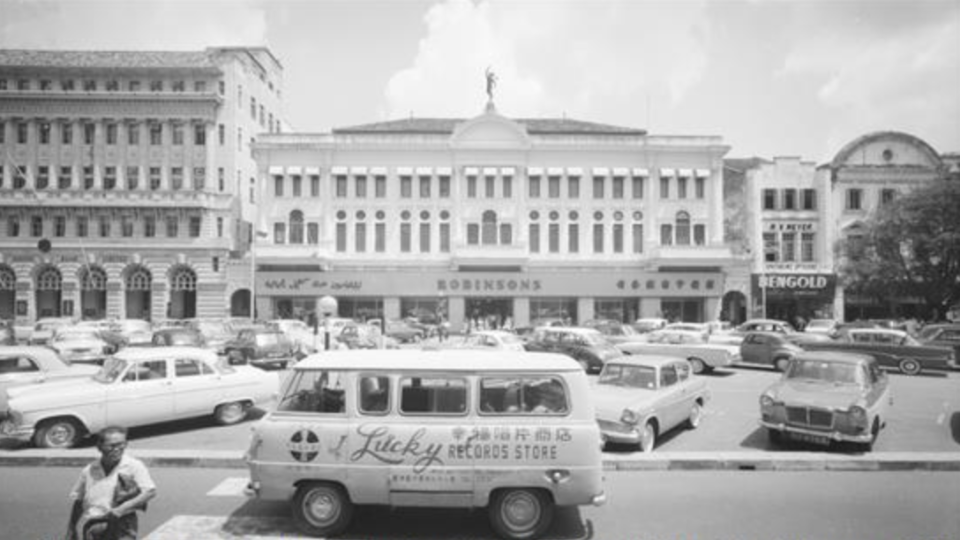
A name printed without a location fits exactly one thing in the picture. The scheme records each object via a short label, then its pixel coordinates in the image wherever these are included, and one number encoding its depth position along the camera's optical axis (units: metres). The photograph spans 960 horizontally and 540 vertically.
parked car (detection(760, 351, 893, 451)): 9.34
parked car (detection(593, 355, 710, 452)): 9.44
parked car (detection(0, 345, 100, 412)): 11.41
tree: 29.81
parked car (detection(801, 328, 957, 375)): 18.58
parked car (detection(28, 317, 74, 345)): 23.20
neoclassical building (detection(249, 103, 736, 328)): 38.16
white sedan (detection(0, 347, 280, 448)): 9.56
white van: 6.17
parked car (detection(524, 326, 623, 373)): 18.17
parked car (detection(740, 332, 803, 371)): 19.92
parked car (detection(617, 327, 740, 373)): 18.86
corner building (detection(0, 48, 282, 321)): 39.62
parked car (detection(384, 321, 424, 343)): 29.05
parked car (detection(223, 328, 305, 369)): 18.66
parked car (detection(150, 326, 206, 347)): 20.25
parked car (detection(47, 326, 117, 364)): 19.56
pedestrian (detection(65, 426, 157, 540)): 4.55
